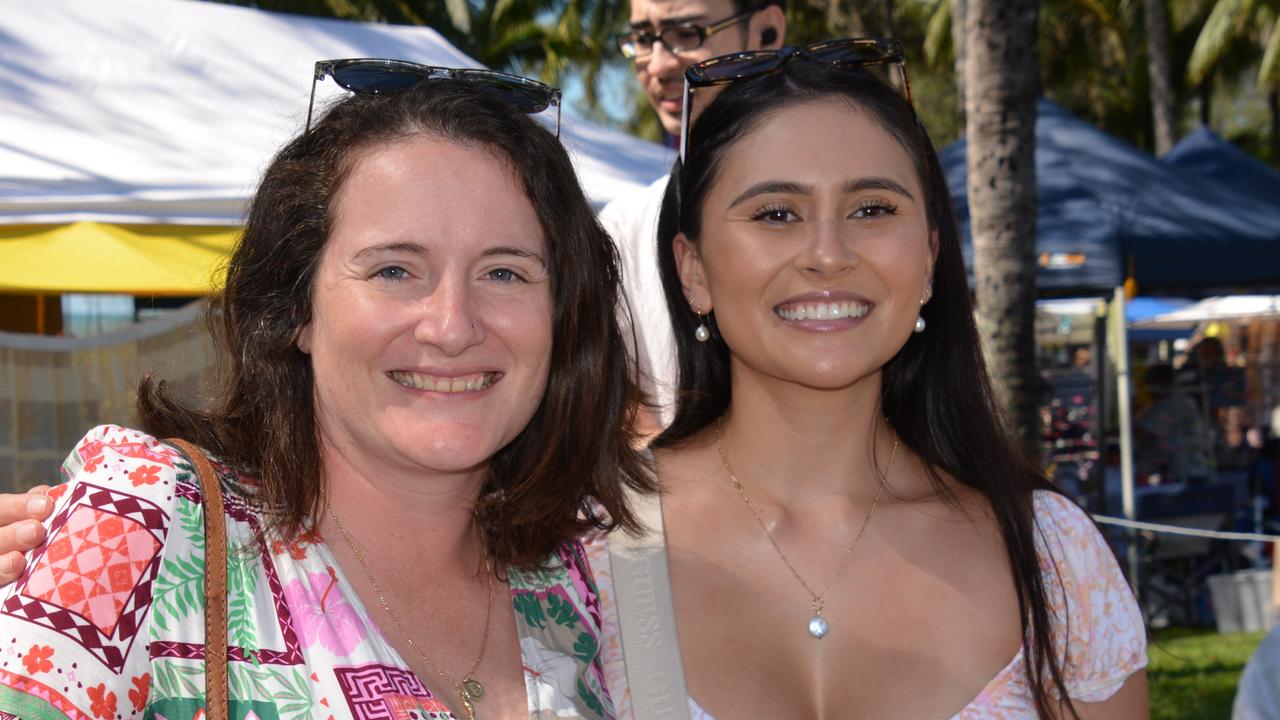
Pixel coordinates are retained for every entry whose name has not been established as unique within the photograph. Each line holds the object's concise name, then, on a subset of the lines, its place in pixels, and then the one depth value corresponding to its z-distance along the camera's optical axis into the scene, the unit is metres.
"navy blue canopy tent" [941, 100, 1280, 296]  7.79
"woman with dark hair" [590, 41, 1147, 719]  2.28
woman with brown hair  1.68
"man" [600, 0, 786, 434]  3.20
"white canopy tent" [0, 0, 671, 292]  4.64
